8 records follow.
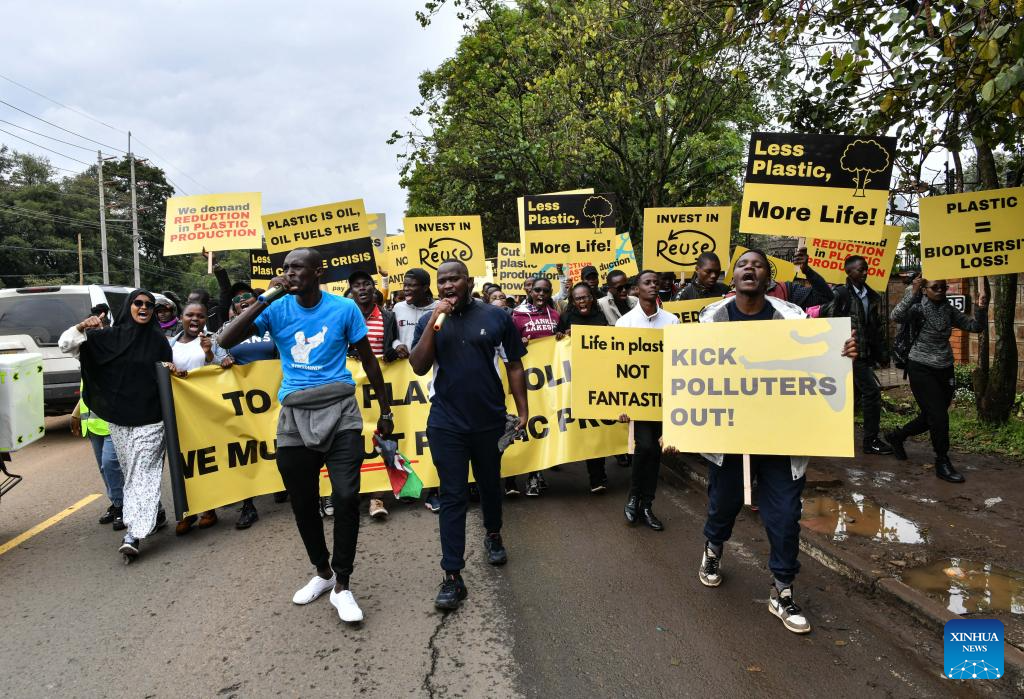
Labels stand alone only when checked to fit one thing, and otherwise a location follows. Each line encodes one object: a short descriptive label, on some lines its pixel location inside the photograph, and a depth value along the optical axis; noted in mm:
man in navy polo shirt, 4055
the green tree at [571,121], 13884
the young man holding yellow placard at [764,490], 3711
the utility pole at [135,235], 41416
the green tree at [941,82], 4137
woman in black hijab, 5066
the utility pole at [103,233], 38531
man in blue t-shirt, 3805
